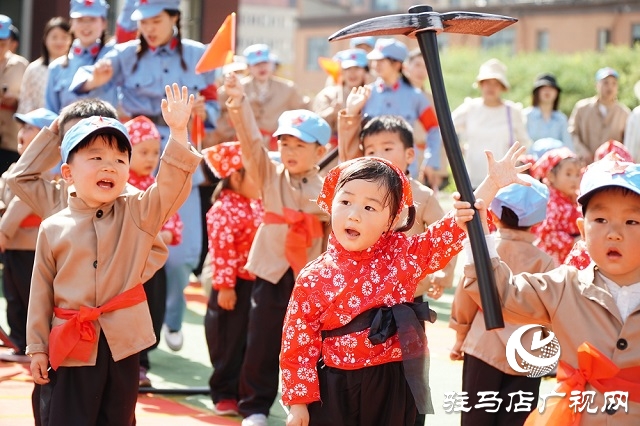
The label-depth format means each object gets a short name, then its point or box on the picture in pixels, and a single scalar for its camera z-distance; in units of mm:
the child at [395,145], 5543
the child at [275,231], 5883
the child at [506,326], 5031
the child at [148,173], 6535
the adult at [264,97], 10680
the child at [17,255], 6902
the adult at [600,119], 12102
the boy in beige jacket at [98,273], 4398
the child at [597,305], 3641
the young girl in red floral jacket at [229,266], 6281
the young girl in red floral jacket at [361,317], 3998
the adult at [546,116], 11320
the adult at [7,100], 9773
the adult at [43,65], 9070
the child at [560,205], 7504
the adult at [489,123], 10344
